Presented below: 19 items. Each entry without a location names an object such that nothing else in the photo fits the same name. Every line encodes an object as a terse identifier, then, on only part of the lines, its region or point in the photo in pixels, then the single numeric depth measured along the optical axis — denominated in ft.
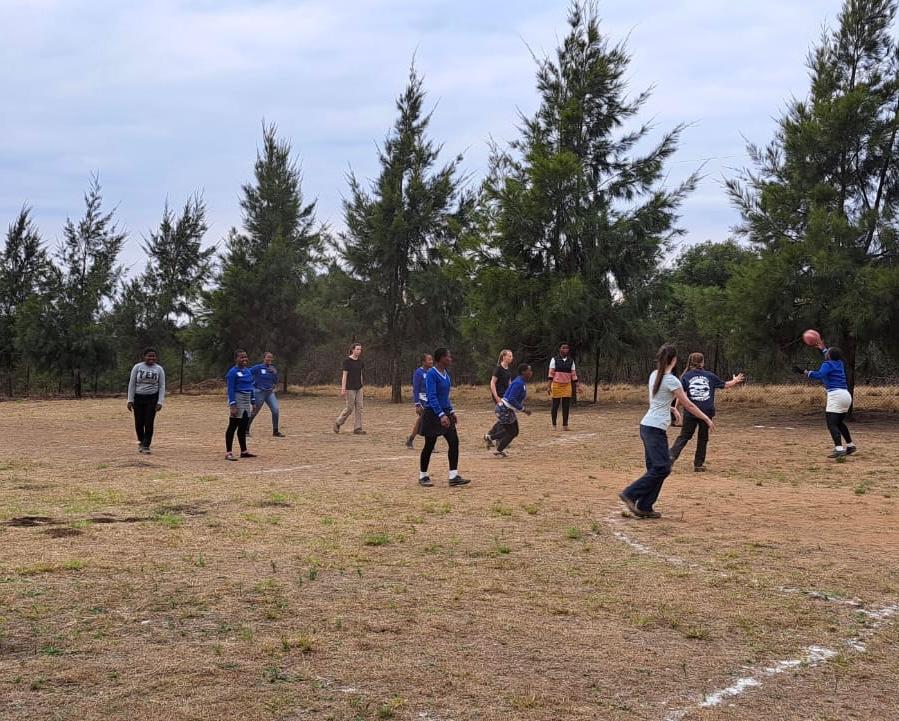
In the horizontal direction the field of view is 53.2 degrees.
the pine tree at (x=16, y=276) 121.70
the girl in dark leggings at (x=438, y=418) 35.63
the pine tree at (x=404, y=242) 108.99
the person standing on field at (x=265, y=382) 57.72
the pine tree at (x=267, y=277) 116.88
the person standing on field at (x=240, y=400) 46.09
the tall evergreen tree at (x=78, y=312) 115.24
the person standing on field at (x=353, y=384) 59.37
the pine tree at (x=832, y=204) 68.85
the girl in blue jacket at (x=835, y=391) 45.96
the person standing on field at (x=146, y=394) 46.42
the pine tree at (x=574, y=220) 89.04
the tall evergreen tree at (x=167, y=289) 122.31
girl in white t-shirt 29.27
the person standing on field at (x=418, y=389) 48.49
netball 44.83
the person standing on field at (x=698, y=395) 41.27
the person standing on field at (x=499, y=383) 47.93
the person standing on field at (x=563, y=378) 64.18
